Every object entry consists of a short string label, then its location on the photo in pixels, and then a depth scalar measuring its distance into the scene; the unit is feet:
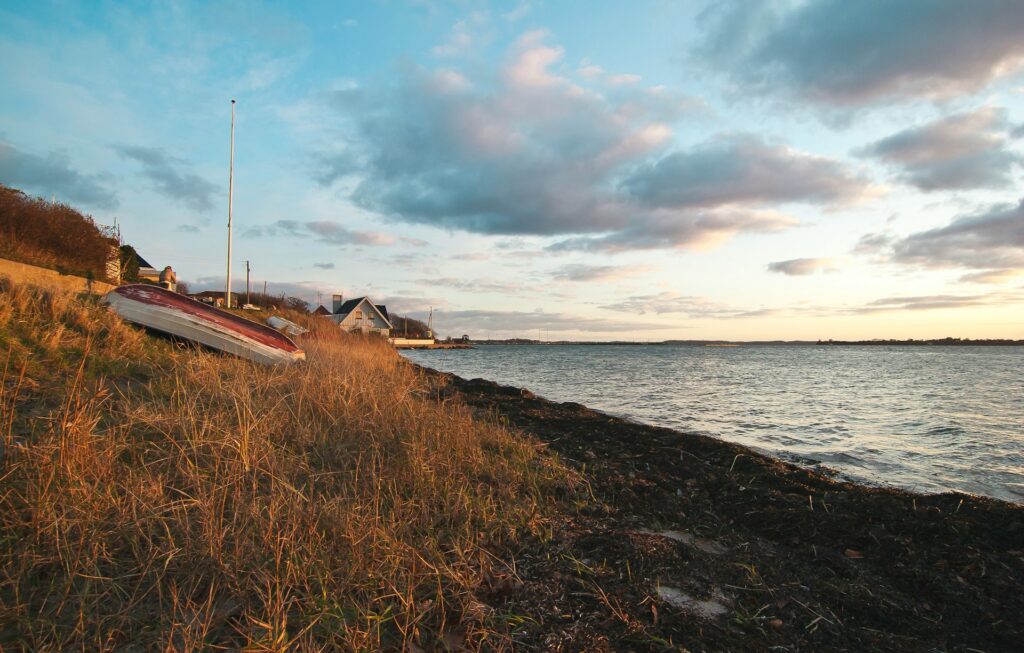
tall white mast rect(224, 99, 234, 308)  76.54
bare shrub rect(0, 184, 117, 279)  45.98
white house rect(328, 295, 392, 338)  186.50
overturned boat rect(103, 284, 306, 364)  31.83
